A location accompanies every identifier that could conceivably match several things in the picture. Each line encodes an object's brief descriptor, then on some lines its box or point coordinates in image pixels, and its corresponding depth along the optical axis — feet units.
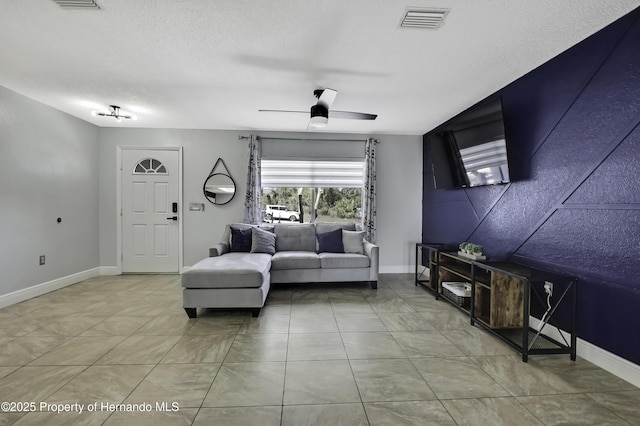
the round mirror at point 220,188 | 16.34
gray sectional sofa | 9.93
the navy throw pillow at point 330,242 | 14.67
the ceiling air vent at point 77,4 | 6.22
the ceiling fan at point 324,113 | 9.47
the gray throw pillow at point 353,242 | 14.64
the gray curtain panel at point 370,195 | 16.32
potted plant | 10.30
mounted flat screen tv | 9.33
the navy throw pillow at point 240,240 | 14.12
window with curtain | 16.83
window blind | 16.79
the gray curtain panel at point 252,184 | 16.01
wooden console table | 7.39
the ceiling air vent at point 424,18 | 6.43
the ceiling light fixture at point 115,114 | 12.80
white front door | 16.17
